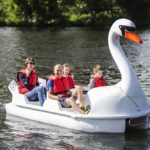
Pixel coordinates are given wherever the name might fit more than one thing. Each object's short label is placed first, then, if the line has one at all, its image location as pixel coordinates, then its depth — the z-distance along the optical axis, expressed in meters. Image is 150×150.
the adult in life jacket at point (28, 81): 16.06
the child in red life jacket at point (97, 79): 15.68
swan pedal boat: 14.00
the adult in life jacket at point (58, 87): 15.14
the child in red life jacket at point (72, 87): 14.58
